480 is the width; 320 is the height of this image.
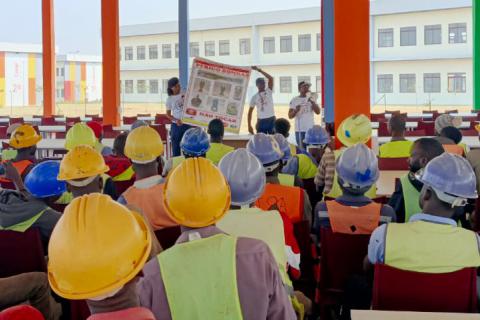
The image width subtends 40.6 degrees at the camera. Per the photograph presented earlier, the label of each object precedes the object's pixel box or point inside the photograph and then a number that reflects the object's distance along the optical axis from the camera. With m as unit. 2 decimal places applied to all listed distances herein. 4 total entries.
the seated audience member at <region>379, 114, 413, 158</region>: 5.38
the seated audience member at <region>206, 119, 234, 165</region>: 5.41
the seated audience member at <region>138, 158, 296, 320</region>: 1.76
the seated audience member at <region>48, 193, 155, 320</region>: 1.37
